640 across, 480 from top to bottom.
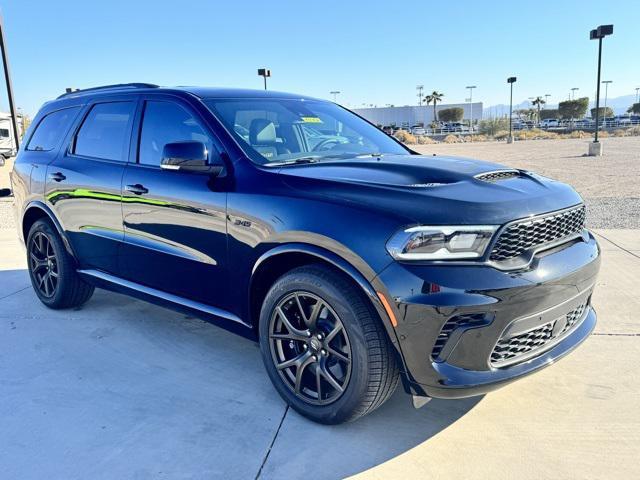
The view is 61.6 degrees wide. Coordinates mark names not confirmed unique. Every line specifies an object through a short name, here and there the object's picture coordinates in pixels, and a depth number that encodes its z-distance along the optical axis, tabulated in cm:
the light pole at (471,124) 8066
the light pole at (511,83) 3966
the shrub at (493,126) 6956
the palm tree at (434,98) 9899
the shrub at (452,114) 9320
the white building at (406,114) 11106
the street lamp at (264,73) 2455
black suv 242
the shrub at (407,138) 4599
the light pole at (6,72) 1344
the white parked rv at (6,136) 2120
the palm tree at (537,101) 9812
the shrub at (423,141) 5087
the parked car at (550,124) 7844
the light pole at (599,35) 2150
